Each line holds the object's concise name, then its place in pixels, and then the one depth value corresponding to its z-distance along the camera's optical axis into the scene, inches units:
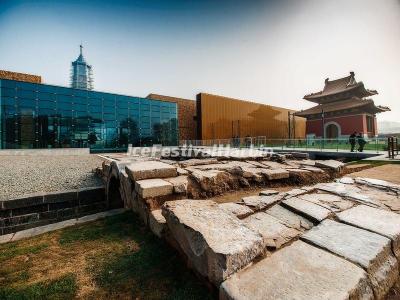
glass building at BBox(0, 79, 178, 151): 630.5
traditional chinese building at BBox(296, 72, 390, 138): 946.2
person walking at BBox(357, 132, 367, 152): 501.0
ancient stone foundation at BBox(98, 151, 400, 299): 53.7
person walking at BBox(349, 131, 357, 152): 508.7
